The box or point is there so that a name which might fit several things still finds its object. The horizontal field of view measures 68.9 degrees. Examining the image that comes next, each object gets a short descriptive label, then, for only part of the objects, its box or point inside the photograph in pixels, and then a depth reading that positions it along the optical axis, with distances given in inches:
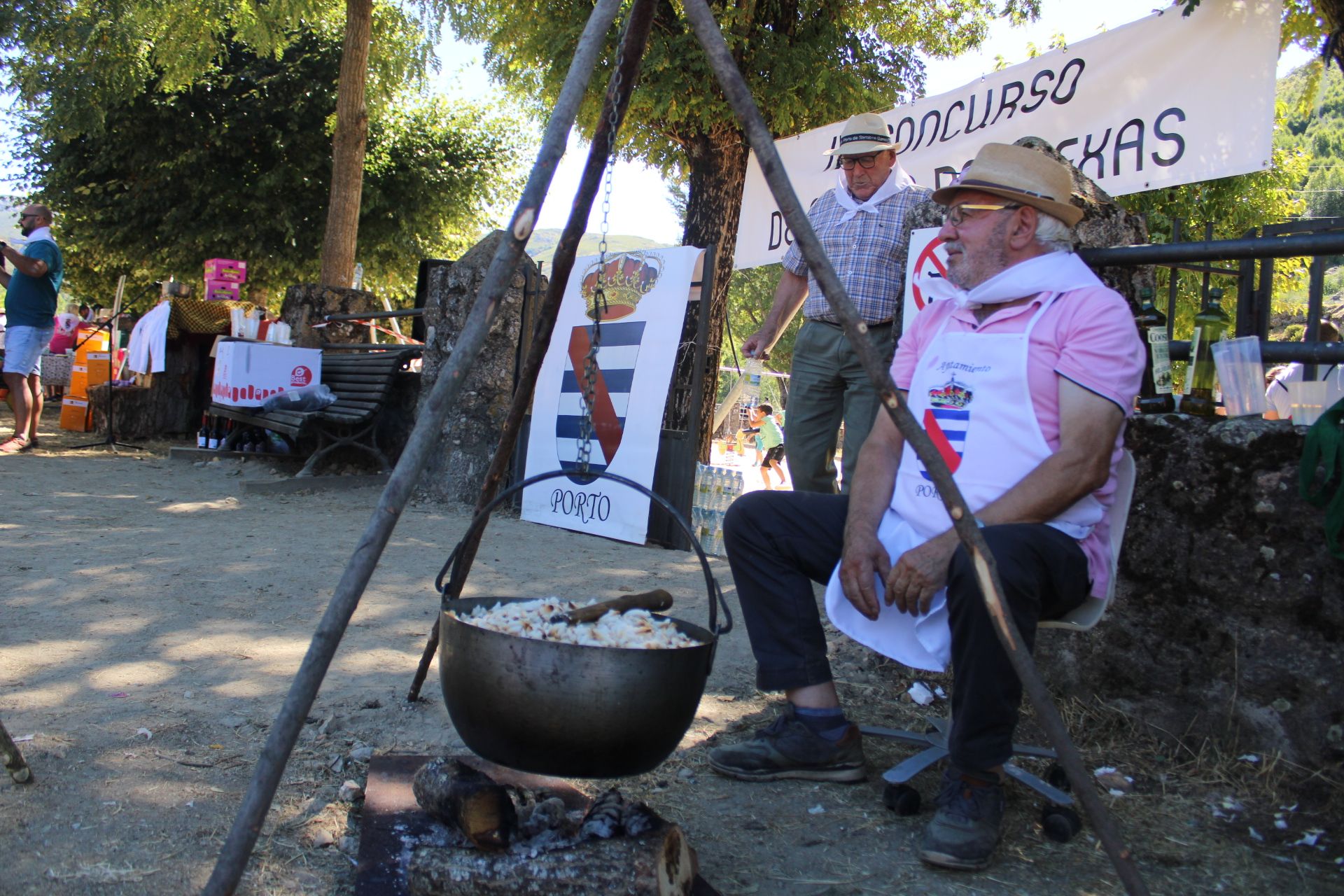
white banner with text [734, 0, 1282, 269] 182.2
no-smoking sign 145.4
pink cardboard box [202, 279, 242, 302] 439.8
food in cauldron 86.7
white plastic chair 95.2
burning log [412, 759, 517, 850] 76.7
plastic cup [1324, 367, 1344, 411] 155.5
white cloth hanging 382.3
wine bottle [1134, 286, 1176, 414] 126.0
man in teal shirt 318.7
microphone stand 372.5
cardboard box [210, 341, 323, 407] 327.9
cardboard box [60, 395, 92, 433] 454.6
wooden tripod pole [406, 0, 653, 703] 100.4
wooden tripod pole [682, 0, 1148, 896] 73.4
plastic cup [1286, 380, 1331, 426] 150.3
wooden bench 298.4
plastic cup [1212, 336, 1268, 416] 116.5
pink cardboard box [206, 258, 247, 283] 443.5
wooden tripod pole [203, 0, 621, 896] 73.4
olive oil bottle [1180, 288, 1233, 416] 127.2
